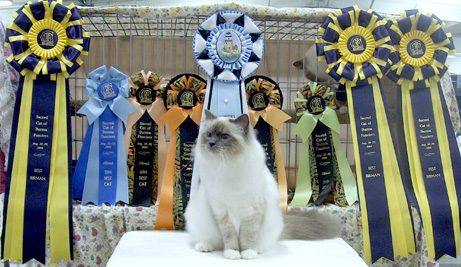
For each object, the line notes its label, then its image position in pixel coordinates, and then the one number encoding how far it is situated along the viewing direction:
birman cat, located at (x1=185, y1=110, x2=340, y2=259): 1.23
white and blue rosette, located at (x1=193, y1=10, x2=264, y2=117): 1.58
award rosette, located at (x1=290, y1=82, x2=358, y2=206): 1.69
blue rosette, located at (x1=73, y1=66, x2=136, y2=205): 1.63
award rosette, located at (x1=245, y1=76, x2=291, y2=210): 1.65
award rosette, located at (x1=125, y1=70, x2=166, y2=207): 1.68
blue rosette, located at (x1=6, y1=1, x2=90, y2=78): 1.53
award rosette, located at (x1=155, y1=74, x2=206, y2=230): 1.60
